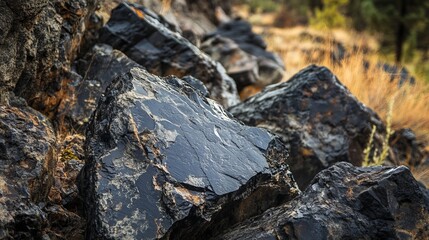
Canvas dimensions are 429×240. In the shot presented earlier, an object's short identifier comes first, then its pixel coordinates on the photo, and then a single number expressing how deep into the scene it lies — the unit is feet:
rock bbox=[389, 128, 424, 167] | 15.98
